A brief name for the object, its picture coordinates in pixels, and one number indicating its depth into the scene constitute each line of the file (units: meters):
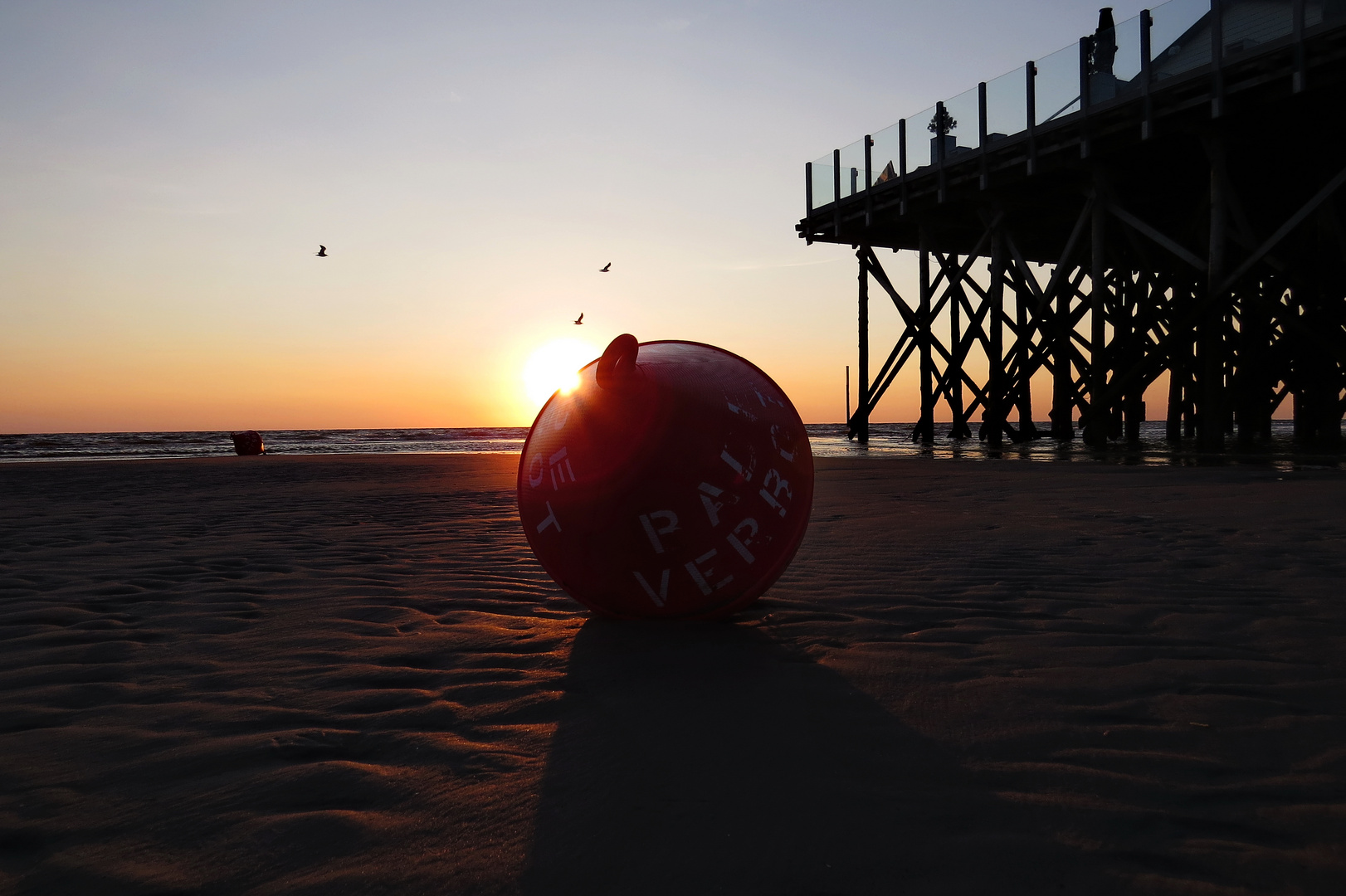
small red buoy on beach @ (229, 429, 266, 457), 23.59
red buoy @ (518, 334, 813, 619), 3.15
